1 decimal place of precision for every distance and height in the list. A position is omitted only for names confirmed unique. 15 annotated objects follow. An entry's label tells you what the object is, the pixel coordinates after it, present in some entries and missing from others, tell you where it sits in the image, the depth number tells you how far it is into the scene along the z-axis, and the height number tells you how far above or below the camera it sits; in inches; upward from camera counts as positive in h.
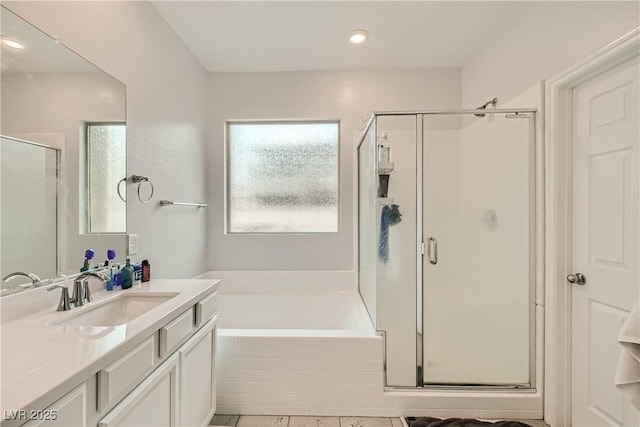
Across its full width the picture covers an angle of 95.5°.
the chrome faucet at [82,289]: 48.8 -13.2
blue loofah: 82.2 -6.1
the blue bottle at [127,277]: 61.7 -13.8
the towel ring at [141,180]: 70.1 +7.8
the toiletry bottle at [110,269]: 59.2 -11.9
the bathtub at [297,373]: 71.9 -39.9
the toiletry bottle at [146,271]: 68.3 -14.0
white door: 53.6 -4.3
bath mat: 67.7 -49.4
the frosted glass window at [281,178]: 118.3 +14.1
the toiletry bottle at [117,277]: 60.9 -13.8
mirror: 42.8 +9.8
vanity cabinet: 35.0 -25.9
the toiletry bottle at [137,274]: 65.1 -14.1
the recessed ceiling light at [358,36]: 89.8 +55.8
